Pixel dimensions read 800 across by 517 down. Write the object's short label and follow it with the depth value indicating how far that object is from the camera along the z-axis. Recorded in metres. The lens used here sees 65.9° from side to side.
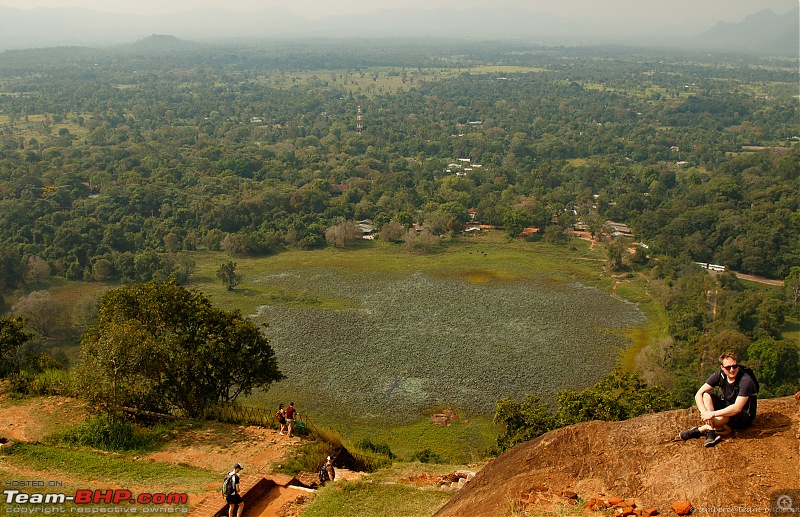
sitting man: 7.79
